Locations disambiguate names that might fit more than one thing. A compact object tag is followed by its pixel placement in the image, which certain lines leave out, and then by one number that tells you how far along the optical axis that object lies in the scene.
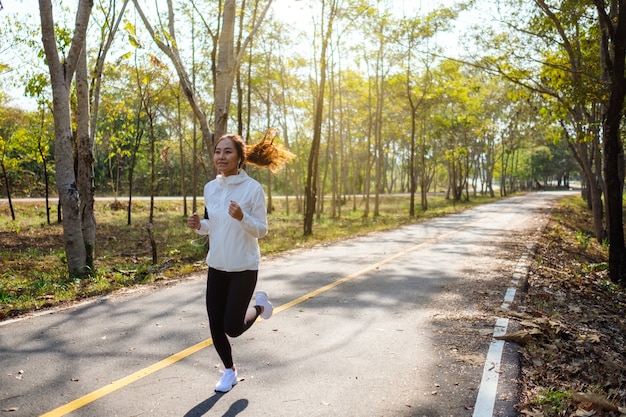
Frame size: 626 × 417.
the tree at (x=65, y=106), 8.80
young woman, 4.28
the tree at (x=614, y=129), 10.02
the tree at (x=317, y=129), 19.30
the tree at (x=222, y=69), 12.19
